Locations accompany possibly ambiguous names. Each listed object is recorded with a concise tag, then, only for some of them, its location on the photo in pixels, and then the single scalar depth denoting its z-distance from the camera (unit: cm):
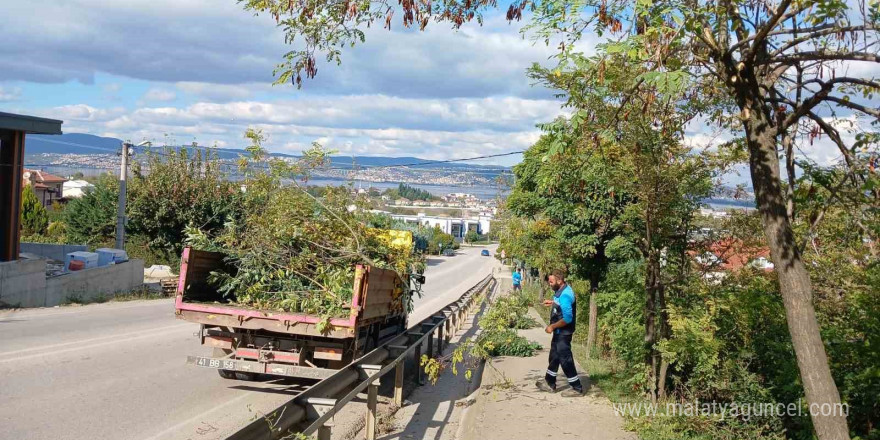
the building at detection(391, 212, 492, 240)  15886
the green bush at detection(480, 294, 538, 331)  1048
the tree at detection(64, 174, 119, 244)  3981
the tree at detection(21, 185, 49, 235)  4656
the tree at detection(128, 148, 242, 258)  3491
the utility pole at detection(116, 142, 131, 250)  2912
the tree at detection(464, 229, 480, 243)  16888
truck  922
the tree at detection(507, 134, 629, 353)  1274
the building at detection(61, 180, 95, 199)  9868
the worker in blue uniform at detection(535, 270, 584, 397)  964
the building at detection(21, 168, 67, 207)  7150
